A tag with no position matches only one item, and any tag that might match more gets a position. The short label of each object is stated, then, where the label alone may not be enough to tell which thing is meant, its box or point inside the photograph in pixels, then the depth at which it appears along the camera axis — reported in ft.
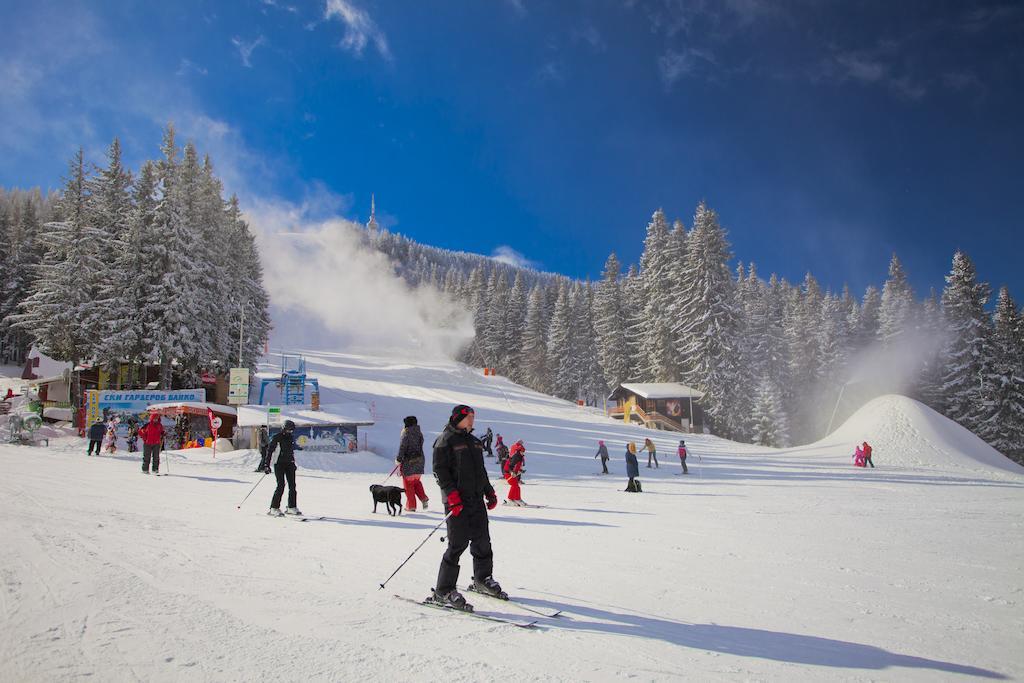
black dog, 35.24
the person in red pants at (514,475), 42.14
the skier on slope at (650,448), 79.62
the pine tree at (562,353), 207.31
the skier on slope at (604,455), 74.59
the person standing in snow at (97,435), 71.26
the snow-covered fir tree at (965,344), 140.87
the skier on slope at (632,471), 54.19
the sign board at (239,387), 93.09
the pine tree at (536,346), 229.04
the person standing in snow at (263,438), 65.89
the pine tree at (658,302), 164.96
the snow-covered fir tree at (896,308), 176.76
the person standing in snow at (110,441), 75.50
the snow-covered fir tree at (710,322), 144.05
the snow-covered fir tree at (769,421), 143.64
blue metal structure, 108.06
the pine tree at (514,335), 246.47
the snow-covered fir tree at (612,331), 190.70
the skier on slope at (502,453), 71.01
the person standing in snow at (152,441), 55.83
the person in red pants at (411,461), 35.86
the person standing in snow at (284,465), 33.63
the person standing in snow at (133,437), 79.56
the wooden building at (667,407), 143.02
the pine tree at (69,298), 104.27
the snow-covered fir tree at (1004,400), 132.67
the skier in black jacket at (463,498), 16.72
